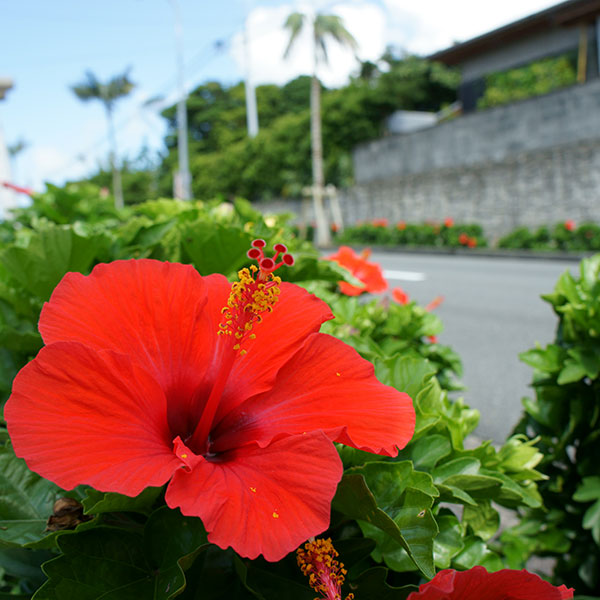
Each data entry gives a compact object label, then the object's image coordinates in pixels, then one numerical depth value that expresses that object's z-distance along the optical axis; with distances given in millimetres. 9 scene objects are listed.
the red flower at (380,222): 19014
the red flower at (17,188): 1791
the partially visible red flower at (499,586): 522
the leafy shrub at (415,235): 16469
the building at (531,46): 16609
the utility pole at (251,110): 30734
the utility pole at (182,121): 27391
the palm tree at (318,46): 22125
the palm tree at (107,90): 47562
